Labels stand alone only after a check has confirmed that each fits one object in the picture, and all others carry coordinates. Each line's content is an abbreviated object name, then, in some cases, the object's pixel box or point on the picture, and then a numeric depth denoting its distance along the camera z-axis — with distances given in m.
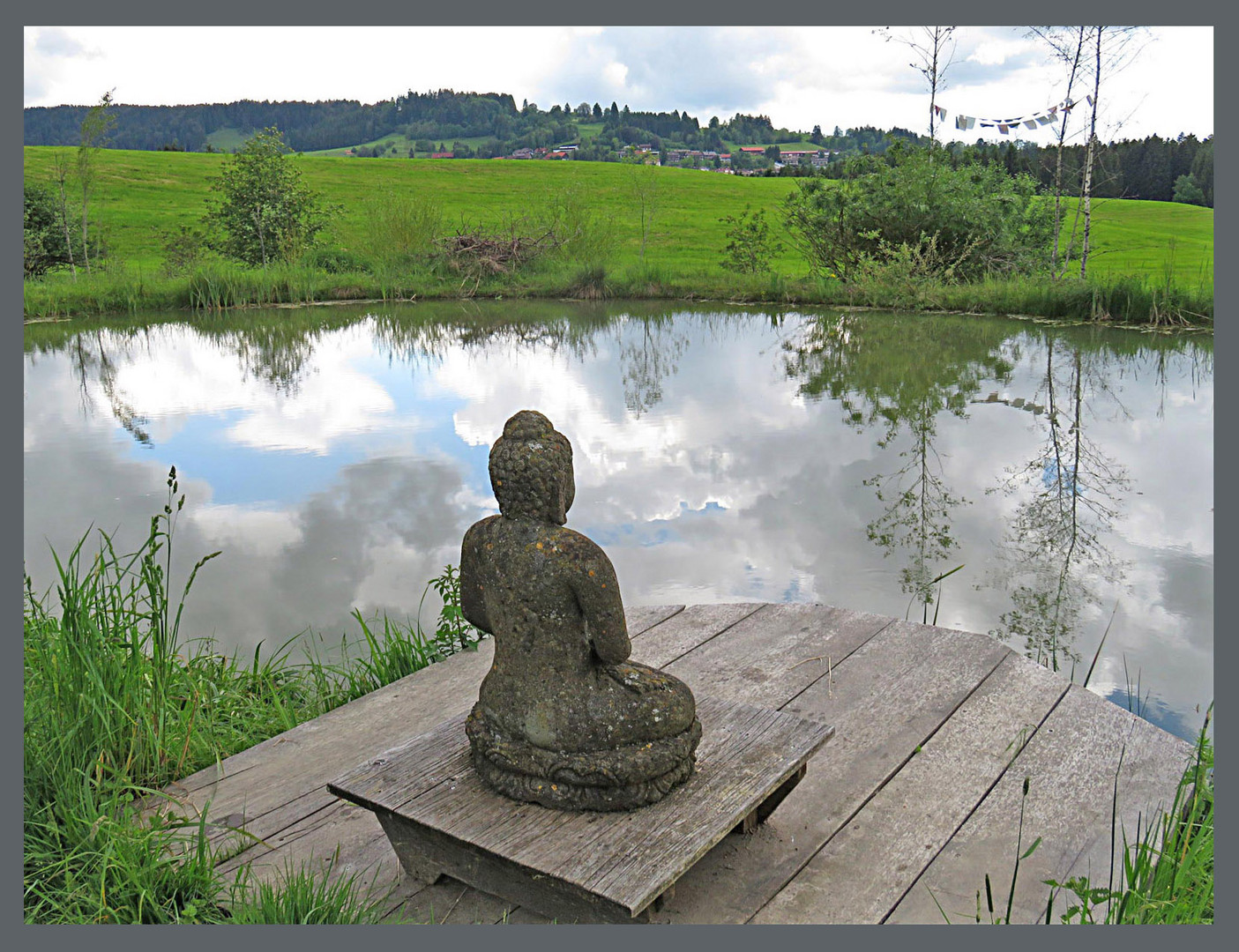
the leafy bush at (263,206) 23.27
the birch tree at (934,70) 21.06
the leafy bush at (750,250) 23.23
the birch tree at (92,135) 19.27
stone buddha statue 2.51
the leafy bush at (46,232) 21.92
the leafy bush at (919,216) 18.83
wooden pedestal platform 2.29
